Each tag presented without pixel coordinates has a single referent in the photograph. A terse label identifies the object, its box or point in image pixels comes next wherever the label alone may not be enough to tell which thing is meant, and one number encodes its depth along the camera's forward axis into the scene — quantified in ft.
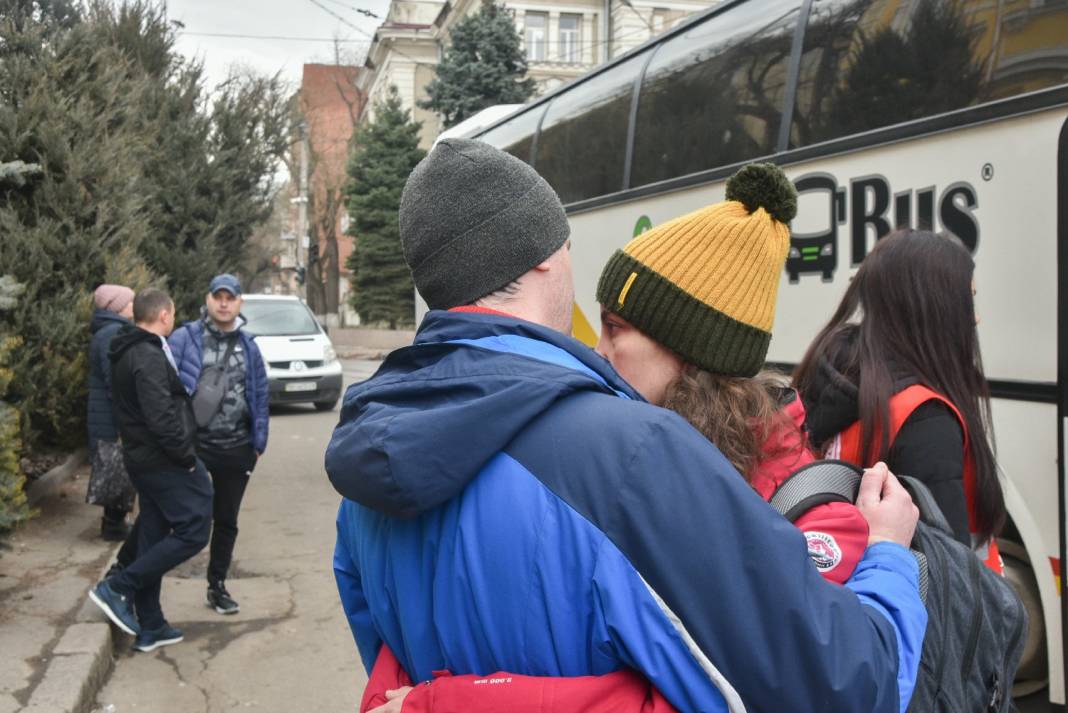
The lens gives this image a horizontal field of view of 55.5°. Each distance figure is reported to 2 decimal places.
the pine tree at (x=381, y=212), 118.42
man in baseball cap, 18.16
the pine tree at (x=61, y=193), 24.68
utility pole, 127.16
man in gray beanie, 3.87
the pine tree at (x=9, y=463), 16.34
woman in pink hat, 21.80
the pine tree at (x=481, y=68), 90.48
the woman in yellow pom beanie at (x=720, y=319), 5.86
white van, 49.60
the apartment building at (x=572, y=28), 143.54
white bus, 11.68
